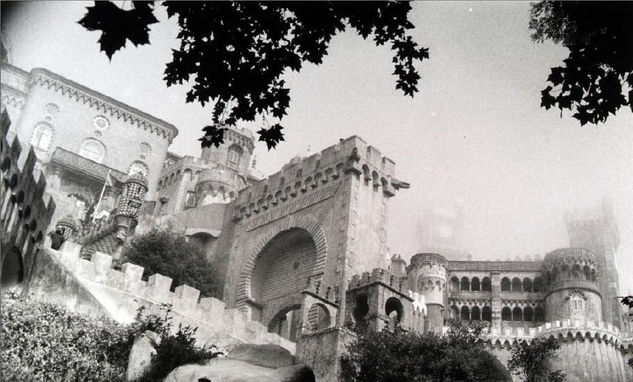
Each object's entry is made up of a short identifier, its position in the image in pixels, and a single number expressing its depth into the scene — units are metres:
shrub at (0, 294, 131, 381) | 20.02
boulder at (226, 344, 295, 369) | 22.55
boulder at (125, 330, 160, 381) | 20.53
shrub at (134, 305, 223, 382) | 19.84
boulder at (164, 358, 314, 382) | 16.12
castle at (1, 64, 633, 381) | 26.34
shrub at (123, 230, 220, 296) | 36.31
